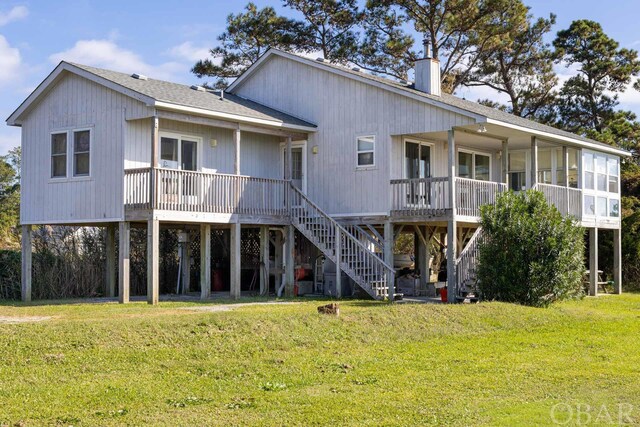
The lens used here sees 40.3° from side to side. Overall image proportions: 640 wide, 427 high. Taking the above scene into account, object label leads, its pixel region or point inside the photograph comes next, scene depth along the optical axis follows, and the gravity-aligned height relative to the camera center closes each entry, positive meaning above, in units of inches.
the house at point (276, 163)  853.2 +90.7
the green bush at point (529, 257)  829.8 -11.0
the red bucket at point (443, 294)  907.4 -50.6
